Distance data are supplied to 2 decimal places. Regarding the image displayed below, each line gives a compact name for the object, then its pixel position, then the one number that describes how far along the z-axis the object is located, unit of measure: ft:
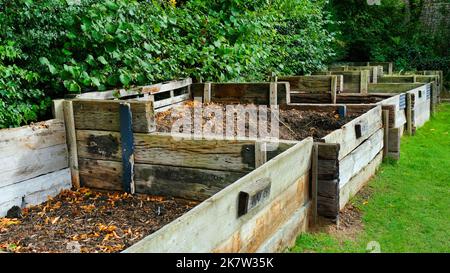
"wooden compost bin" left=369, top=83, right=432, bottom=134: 28.76
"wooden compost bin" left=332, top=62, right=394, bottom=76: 57.25
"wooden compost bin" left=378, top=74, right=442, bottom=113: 37.31
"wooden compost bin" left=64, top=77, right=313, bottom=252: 9.47
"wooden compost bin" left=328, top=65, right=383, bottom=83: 36.96
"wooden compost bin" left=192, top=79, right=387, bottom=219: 13.26
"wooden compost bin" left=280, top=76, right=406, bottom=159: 21.24
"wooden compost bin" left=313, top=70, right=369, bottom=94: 30.73
